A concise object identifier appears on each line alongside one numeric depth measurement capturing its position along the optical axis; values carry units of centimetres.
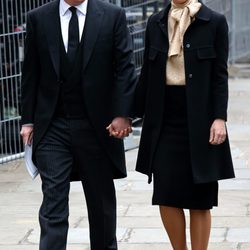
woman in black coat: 921
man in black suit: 919
